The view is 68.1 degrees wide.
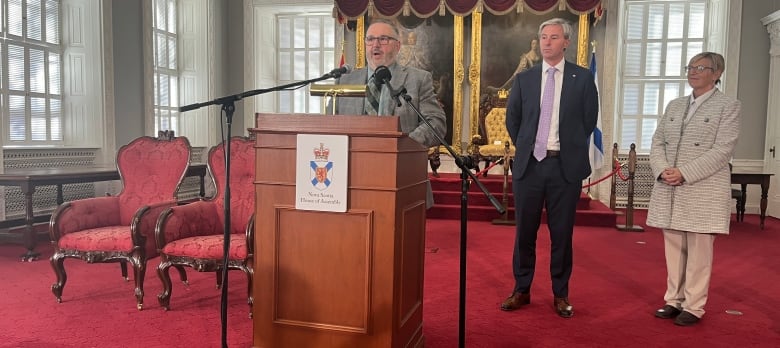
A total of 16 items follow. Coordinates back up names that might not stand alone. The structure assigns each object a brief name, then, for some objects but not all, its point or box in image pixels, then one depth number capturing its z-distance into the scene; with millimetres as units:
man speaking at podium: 2395
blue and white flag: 6471
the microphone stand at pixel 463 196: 1923
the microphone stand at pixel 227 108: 2061
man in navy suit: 3037
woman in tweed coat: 2955
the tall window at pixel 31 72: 6113
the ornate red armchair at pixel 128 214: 3342
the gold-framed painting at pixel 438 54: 9211
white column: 7751
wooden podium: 1983
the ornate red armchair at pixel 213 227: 3088
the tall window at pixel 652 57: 8828
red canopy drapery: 8547
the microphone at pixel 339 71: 2056
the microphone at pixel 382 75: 1915
